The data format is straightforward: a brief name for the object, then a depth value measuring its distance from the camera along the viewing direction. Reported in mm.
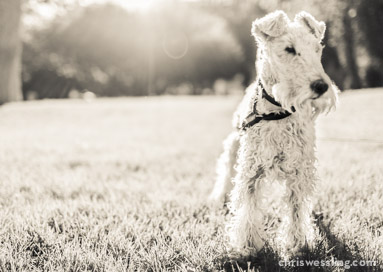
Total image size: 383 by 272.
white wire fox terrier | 2629
